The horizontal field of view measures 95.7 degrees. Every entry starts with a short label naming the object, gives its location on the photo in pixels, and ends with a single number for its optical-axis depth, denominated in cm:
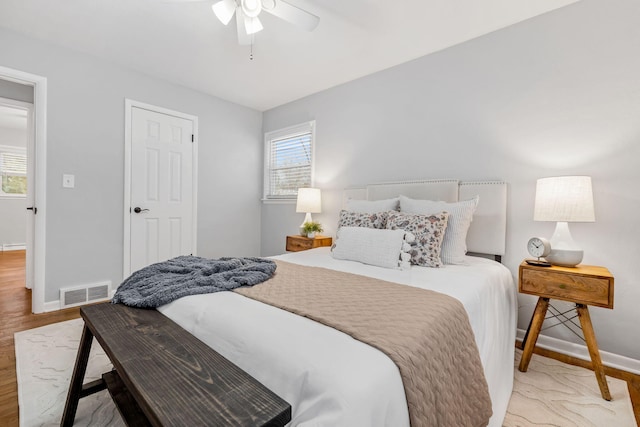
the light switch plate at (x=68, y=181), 278
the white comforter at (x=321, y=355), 67
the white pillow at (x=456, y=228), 207
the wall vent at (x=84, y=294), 278
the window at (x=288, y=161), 393
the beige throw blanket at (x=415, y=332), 83
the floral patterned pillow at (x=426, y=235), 196
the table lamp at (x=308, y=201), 350
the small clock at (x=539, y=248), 185
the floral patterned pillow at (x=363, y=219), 232
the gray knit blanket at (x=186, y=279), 132
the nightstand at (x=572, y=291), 162
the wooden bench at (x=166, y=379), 63
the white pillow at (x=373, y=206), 253
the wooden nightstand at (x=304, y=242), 328
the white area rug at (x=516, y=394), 143
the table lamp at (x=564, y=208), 177
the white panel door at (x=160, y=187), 326
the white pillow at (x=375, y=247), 192
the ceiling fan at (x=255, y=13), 183
